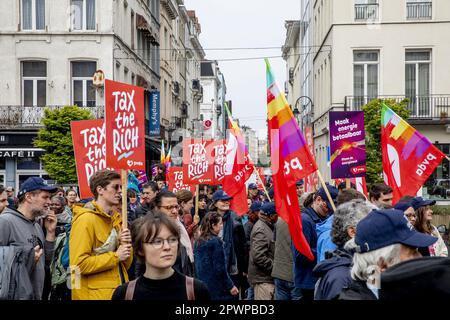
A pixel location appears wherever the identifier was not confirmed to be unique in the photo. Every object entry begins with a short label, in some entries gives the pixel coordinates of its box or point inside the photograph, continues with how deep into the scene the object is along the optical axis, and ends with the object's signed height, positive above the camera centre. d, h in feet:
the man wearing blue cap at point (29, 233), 20.17 -2.57
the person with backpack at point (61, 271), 21.04 -3.76
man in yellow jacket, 18.34 -2.82
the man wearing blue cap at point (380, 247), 11.26 -1.64
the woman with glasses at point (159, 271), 13.39 -2.42
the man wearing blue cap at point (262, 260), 28.66 -4.64
